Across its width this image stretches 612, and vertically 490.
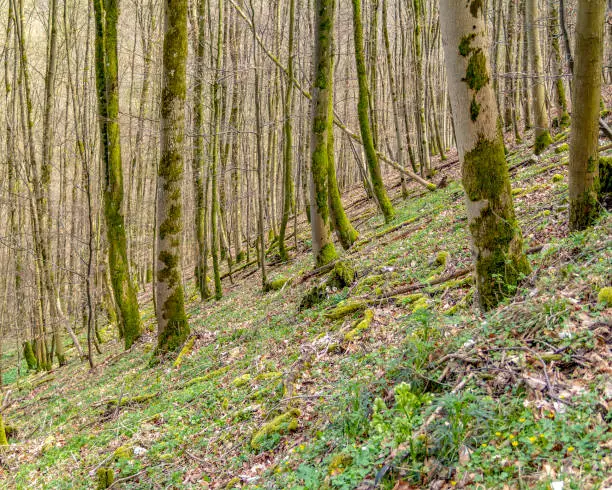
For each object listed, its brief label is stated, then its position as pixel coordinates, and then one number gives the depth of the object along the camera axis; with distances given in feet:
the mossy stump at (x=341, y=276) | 27.84
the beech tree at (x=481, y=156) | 12.93
